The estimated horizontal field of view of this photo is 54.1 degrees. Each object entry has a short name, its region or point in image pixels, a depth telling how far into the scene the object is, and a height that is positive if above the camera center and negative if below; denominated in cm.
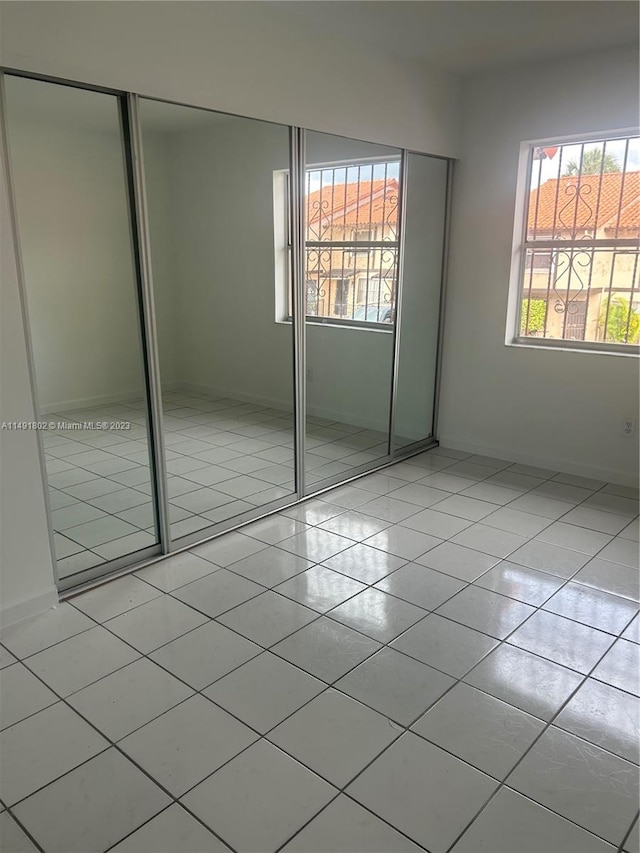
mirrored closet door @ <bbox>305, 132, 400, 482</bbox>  350 -16
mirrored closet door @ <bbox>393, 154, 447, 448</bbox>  417 -15
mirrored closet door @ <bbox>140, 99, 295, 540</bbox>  287 -20
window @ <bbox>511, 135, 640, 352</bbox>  387 +17
